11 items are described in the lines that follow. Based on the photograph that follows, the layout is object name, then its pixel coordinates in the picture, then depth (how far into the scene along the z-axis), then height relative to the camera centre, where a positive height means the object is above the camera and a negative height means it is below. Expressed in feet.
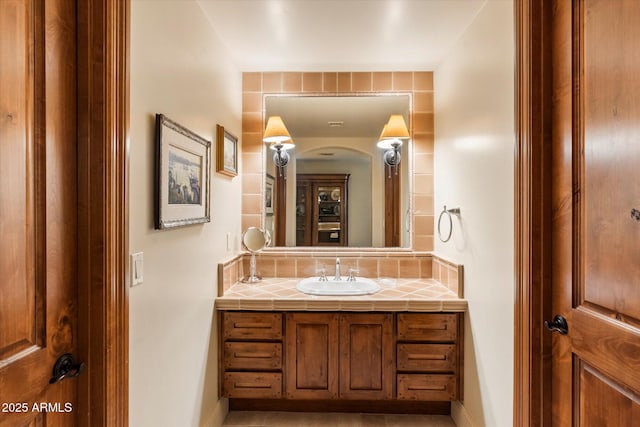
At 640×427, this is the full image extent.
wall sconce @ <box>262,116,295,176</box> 8.85 +1.87
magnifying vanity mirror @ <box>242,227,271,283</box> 8.50 -0.71
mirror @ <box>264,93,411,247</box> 9.00 +1.13
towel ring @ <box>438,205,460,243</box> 7.33 -0.03
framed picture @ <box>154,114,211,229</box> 4.55 +0.56
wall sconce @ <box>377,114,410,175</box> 8.78 +1.89
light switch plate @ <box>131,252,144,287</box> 3.95 -0.62
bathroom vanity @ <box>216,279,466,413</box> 7.04 -2.67
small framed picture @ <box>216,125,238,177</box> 7.01 +1.28
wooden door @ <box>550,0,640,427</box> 3.18 +0.01
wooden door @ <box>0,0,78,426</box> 2.76 +0.05
